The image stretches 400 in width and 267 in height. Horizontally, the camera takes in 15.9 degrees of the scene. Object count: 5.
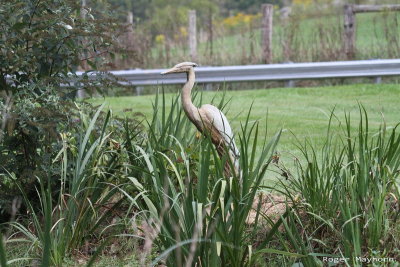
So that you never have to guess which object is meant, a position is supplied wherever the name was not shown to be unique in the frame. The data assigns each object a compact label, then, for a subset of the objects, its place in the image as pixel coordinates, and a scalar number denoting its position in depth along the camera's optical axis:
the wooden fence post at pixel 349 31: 25.88
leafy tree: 10.39
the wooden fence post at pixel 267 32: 27.04
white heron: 9.53
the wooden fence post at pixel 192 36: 28.37
